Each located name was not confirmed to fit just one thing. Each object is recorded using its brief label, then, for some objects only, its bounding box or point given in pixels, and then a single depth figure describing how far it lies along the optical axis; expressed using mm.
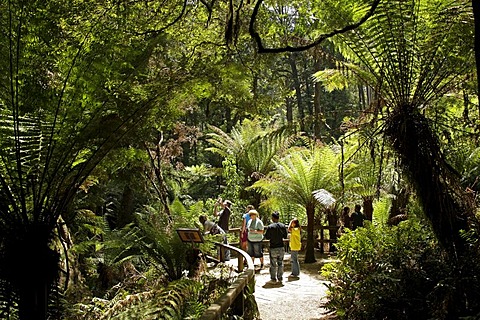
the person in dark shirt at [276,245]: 7477
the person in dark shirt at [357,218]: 9289
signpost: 5523
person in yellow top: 7816
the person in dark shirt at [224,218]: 9367
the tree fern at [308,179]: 9219
